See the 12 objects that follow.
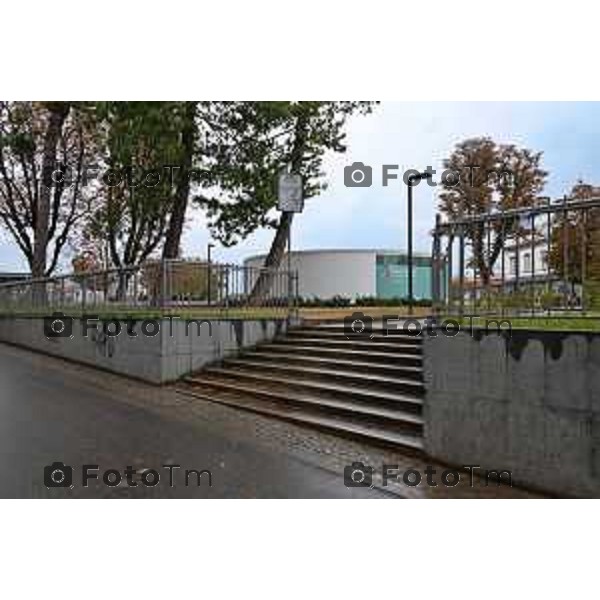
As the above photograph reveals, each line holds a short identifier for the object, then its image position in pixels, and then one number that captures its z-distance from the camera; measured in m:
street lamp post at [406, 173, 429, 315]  21.11
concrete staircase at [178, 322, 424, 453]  8.59
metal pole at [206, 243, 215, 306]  13.07
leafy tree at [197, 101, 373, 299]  17.22
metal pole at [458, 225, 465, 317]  7.65
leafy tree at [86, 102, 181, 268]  16.20
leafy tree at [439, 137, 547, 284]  26.69
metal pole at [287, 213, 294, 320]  13.79
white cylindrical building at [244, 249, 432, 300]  33.28
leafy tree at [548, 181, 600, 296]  6.65
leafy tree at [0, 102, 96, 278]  22.42
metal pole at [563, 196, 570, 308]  6.73
